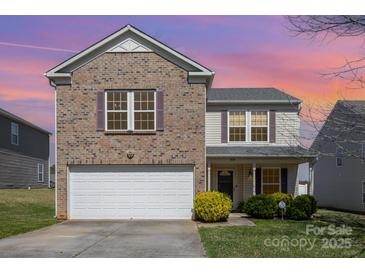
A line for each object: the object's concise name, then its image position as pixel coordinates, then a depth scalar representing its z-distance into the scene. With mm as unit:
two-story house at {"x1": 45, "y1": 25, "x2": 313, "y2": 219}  20047
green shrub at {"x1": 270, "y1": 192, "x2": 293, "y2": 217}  20759
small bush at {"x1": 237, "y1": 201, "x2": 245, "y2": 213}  23569
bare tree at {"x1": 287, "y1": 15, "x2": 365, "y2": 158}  13617
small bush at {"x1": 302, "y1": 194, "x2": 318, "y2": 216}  20812
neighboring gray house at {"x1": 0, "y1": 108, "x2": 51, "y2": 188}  33875
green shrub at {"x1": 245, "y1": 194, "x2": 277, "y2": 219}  20281
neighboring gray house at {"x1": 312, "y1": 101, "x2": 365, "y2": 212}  29516
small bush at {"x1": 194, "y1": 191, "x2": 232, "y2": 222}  18672
